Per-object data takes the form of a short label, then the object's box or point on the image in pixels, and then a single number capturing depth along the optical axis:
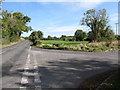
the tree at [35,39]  37.91
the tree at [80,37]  94.37
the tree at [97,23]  52.28
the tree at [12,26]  37.96
